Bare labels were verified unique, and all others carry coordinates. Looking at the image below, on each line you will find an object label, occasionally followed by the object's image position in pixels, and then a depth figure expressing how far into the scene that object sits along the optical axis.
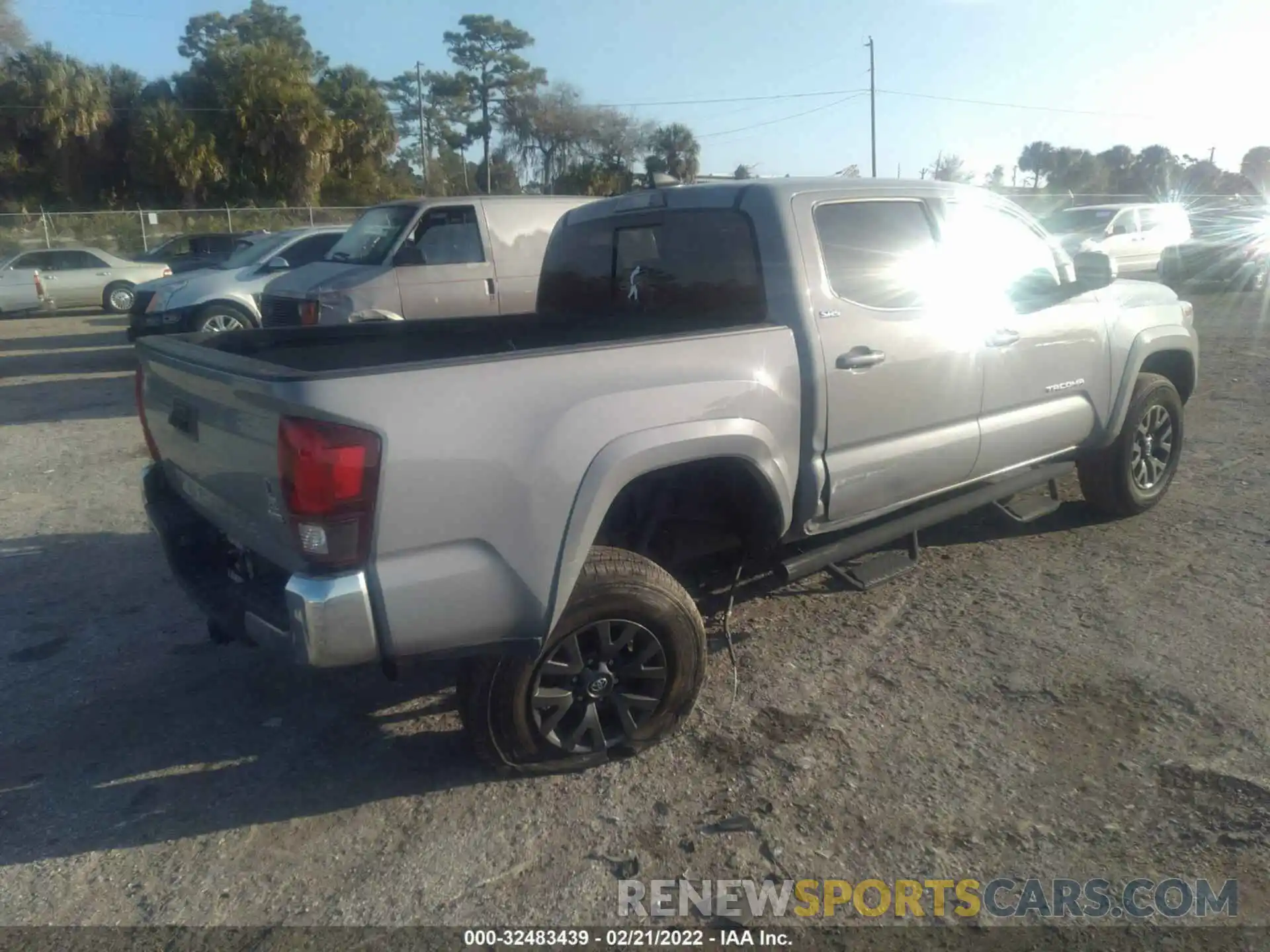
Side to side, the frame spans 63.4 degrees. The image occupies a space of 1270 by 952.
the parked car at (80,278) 21.44
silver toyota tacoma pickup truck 2.92
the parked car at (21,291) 21.09
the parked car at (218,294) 12.58
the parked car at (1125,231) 20.77
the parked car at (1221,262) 20.58
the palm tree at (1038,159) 65.62
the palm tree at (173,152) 38.75
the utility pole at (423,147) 44.09
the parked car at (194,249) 22.72
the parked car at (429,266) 9.34
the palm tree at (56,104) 39.25
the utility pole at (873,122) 42.44
